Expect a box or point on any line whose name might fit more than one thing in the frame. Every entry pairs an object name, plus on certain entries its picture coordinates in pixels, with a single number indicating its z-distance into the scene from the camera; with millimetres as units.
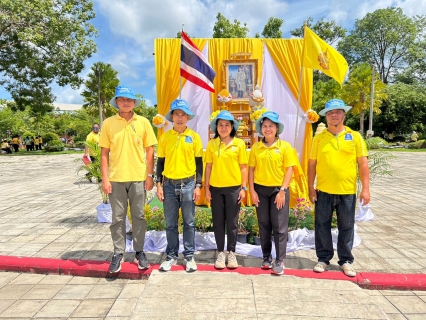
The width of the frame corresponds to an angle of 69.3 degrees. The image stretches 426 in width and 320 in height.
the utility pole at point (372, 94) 22723
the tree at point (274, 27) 22422
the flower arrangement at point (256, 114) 5344
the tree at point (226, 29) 21844
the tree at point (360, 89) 26047
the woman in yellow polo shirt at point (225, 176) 3199
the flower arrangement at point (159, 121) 5413
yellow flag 4441
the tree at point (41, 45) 15336
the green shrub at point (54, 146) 30605
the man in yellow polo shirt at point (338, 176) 3068
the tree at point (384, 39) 40219
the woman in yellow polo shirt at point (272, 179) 3133
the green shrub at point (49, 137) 34694
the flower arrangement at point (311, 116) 5633
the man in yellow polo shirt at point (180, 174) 3203
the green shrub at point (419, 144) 26141
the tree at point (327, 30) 30103
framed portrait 6098
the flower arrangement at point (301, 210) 4379
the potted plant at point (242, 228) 4184
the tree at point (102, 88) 29188
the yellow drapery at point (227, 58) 5934
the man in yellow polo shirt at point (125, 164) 3193
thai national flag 4918
